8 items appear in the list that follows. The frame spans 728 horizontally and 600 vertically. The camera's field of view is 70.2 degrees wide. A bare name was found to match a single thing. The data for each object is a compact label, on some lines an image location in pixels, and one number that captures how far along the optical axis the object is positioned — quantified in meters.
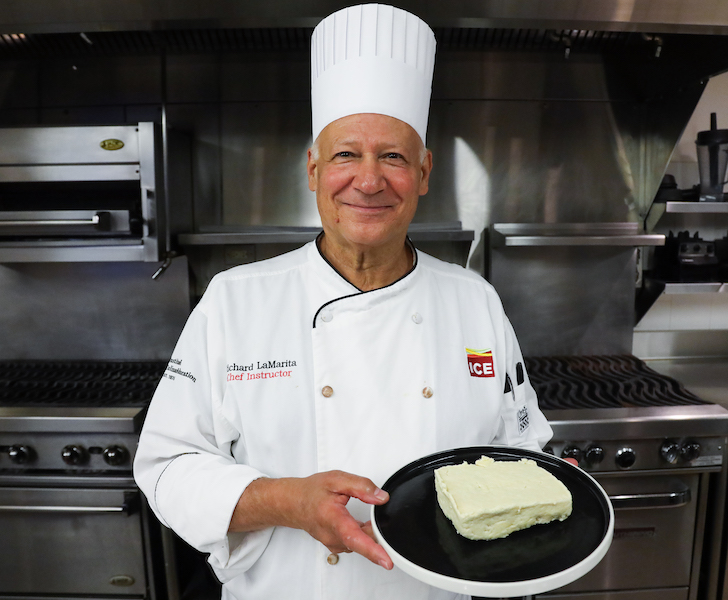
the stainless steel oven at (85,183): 1.93
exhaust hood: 1.62
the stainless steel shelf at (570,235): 2.10
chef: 1.04
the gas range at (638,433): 1.76
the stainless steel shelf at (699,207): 2.05
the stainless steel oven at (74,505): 1.79
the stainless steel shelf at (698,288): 2.12
